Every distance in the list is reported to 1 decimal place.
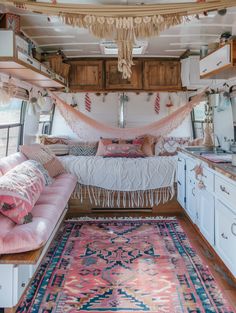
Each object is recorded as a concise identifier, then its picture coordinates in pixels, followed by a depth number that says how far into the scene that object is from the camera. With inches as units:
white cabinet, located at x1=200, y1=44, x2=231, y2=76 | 80.6
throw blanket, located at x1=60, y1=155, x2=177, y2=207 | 121.0
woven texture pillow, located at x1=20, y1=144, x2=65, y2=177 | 110.5
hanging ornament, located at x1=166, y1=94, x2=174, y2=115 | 152.0
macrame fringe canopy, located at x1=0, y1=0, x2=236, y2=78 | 61.7
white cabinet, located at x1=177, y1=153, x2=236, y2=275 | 64.1
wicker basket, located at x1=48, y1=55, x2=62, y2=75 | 130.0
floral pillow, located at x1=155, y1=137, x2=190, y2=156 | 141.1
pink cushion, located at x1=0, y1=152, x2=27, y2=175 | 87.3
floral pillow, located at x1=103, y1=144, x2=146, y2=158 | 131.4
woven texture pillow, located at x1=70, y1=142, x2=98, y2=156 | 139.8
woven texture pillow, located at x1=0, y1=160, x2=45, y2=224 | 64.0
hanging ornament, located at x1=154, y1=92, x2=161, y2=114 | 152.9
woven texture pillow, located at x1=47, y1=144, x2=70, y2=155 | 134.8
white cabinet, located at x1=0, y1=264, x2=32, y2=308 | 56.9
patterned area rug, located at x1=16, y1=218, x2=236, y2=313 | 61.3
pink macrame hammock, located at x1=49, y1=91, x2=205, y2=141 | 132.5
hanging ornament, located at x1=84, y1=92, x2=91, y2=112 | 153.1
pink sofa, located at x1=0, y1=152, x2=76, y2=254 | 56.3
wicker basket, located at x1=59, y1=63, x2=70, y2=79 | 136.0
